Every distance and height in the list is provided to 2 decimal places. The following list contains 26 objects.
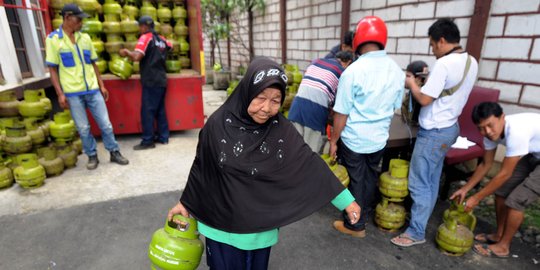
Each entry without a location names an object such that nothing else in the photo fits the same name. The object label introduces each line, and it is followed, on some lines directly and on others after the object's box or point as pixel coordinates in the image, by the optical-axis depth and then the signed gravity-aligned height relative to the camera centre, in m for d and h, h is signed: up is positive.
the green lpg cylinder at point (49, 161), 3.93 -1.37
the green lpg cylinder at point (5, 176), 3.64 -1.44
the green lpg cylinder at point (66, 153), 4.17 -1.36
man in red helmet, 2.48 -0.46
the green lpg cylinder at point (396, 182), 2.82 -1.21
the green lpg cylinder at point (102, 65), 5.33 -0.27
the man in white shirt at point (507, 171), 2.28 -1.00
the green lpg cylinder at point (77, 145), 4.39 -1.34
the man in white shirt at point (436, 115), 2.40 -0.56
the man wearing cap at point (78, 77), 3.76 -0.34
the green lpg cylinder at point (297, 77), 5.31 -0.52
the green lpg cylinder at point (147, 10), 5.45 +0.65
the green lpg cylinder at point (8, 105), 3.70 -0.63
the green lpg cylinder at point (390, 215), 2.94 -1.56
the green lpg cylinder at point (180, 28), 5.75 +0.34
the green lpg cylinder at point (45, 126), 3.99 -0.95
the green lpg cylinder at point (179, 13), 5.64 +0.61
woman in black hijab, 1.52 -0.63
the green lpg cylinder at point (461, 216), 2.67 -1.44
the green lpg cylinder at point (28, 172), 3.61 -1.37
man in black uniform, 4.66 -0.42
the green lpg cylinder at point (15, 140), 3.70 -1.04
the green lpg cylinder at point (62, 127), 4.01 -0.97
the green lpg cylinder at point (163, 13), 5.55 +0.60
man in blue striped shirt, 3.10 -0.50
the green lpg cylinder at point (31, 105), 3.75 -0.65
